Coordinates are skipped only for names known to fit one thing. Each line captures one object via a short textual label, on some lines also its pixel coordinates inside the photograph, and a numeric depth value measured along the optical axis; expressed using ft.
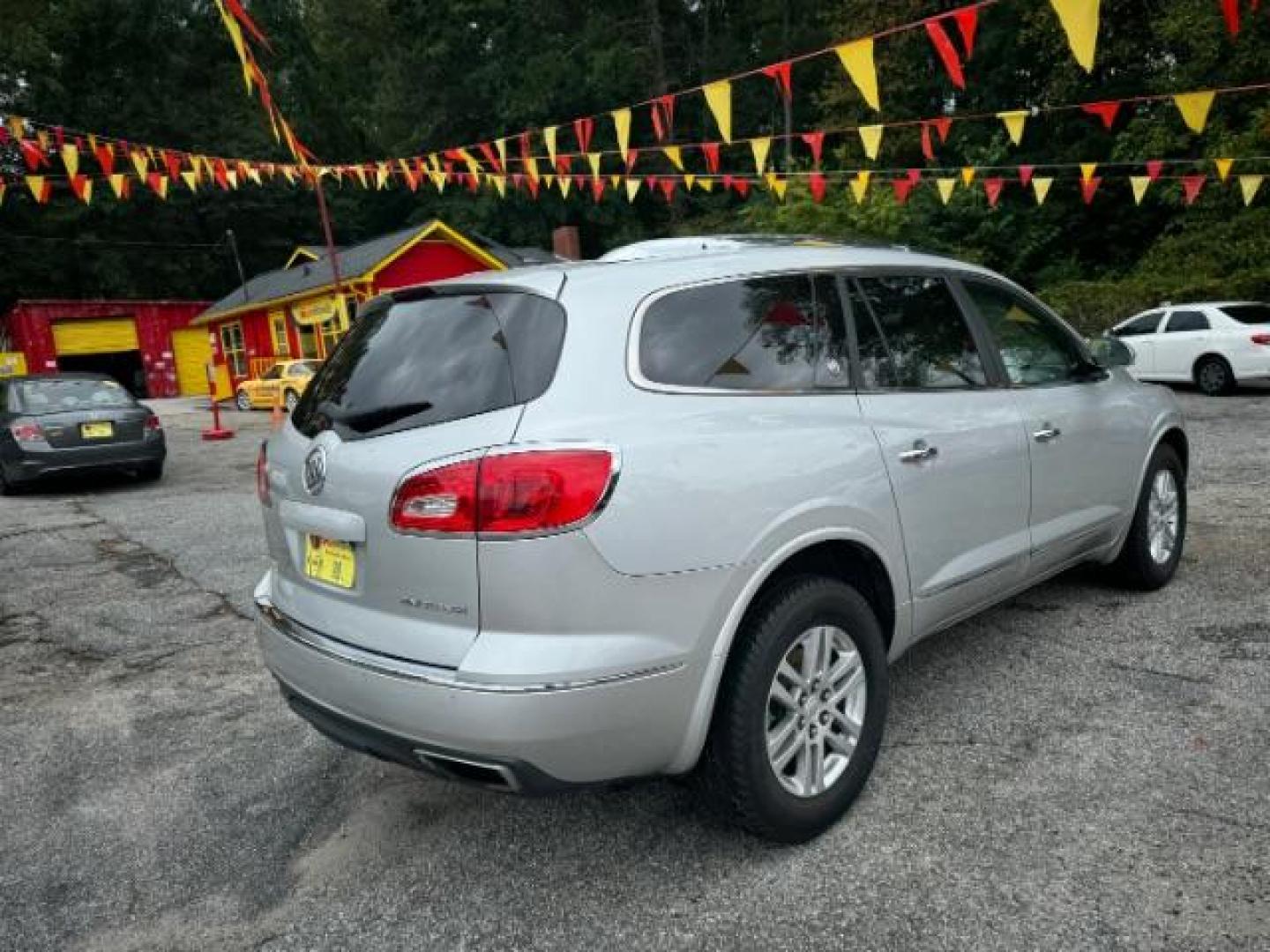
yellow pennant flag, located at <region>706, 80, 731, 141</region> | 25.39
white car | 41.04
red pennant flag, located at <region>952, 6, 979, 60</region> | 19.11
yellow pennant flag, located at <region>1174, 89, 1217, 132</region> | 24.48
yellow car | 71.31
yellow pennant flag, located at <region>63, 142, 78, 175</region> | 33.83
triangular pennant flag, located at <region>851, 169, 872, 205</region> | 42.88
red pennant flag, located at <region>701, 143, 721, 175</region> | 39.22
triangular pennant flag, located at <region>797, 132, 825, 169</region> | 37.73
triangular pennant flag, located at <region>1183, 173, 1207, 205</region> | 42.89
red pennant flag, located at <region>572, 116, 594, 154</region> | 36.88
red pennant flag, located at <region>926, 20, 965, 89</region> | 20.27
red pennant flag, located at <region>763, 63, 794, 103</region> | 25.05
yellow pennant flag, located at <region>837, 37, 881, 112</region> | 18.98
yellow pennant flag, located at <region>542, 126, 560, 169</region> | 36.52
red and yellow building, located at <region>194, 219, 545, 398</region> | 86.38
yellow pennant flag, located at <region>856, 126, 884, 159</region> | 30.51
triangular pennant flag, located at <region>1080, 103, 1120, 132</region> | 32.19
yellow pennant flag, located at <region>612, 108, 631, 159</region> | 30.78
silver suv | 6.92
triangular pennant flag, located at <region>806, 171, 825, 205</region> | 49.21
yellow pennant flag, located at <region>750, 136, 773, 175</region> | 35.04
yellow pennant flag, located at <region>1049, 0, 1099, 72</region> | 14.07
